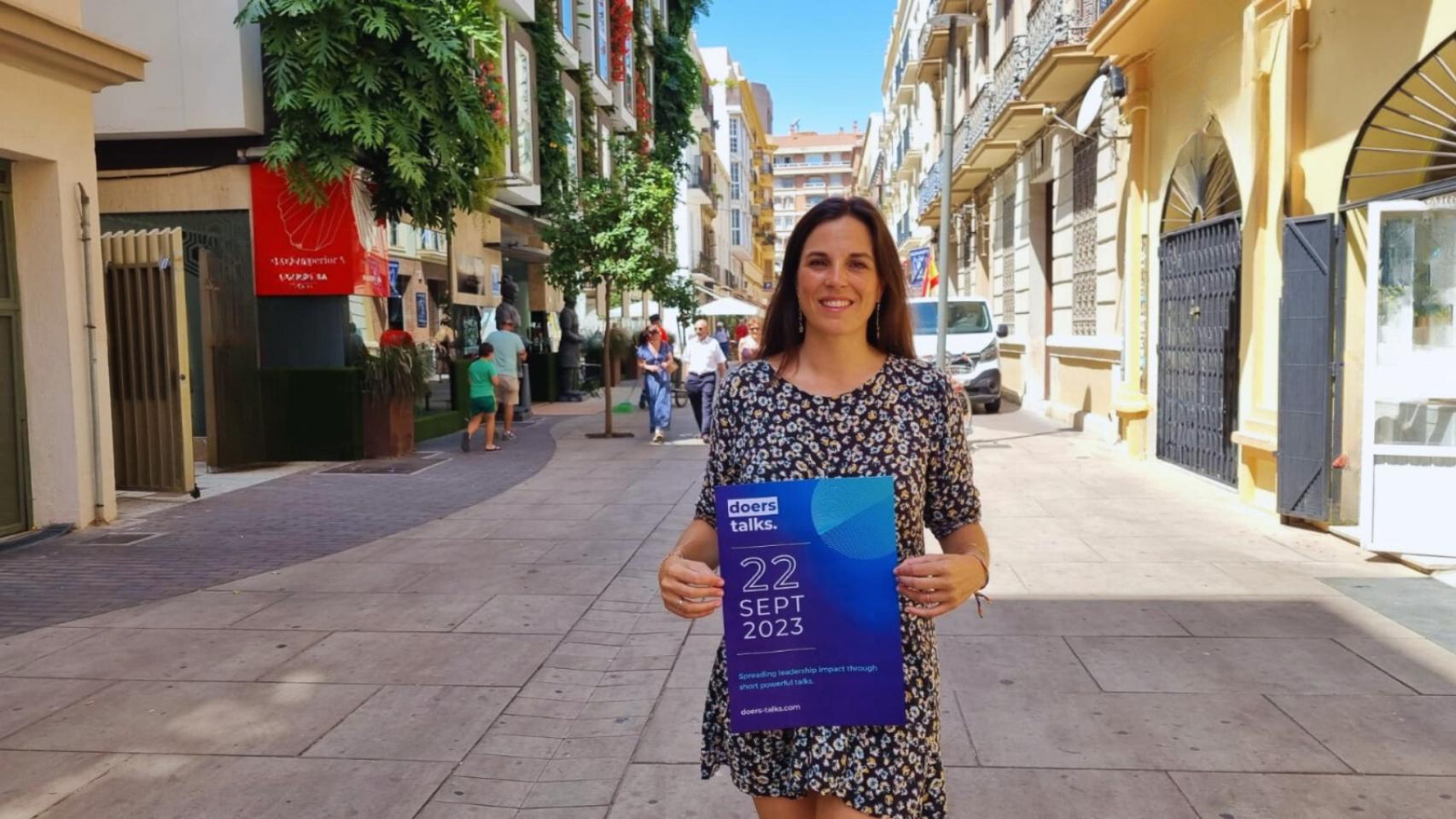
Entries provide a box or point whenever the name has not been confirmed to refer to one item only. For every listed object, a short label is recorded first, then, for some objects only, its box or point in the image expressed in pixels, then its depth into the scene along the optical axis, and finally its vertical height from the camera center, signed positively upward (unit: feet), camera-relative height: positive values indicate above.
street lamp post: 46.75 +8.82
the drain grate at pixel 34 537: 26.25 -4.31
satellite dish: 40.78 +9.26
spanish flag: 63.77 +3.94
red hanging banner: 40.55 +4.43
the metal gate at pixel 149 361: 32.04 +0.04
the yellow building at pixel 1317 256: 22.15 +2.06
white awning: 87.92 +3.61
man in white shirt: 46.55 -0.56
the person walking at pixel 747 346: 60.60 +0.34
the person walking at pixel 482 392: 44.42 -1.47
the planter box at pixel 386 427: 41.50 -2.69
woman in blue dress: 48.29 -1.40
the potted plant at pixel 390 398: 41.32 -1.56
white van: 58.65 +0.23
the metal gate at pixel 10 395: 27.02 -0.78
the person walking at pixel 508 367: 49.21 -0.53
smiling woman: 6.74 -0.73
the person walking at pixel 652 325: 55.77 +1.46
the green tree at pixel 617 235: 47.83 +5.34
